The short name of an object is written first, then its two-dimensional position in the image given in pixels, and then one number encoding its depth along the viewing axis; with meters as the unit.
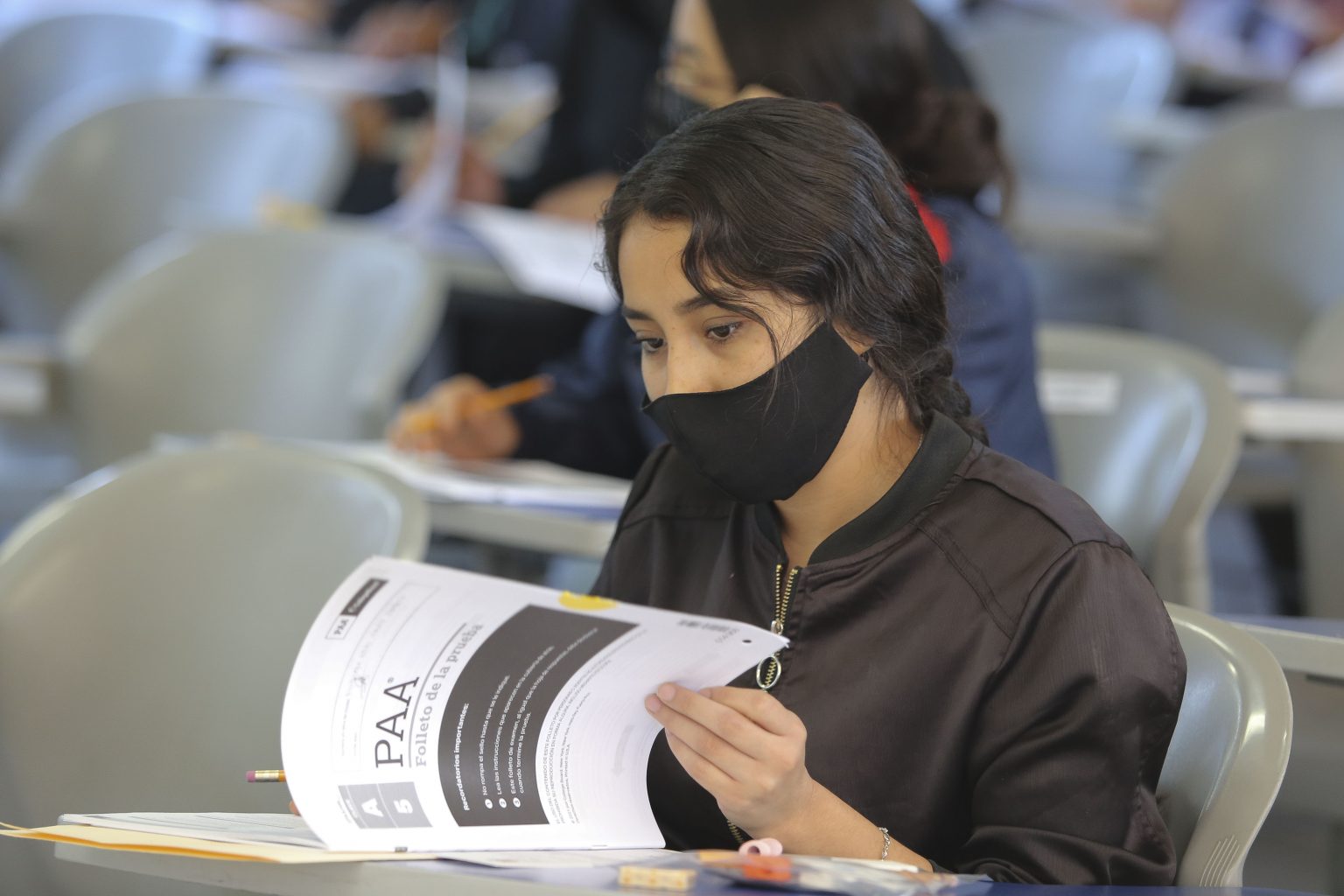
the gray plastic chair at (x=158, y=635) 3.81
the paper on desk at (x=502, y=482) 4.12
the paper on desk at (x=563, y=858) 3.32
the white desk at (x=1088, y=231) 7.52
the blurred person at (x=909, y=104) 4.09
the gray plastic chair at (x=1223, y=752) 3.44
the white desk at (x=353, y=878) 3.25
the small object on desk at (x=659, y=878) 3.25
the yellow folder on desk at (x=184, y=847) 3.26
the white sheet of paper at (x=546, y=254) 5.54
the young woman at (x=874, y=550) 3.42
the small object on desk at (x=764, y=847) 3.33
